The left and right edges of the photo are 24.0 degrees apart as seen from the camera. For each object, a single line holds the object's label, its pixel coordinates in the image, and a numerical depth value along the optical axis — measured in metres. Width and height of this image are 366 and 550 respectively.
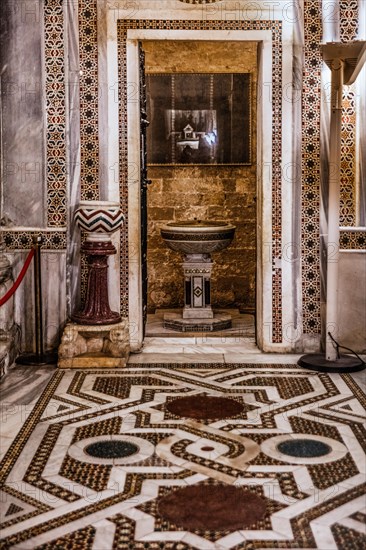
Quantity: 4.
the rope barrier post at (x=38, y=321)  7.12
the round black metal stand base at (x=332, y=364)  6.82
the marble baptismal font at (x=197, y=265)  8.68
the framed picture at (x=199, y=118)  9.70
